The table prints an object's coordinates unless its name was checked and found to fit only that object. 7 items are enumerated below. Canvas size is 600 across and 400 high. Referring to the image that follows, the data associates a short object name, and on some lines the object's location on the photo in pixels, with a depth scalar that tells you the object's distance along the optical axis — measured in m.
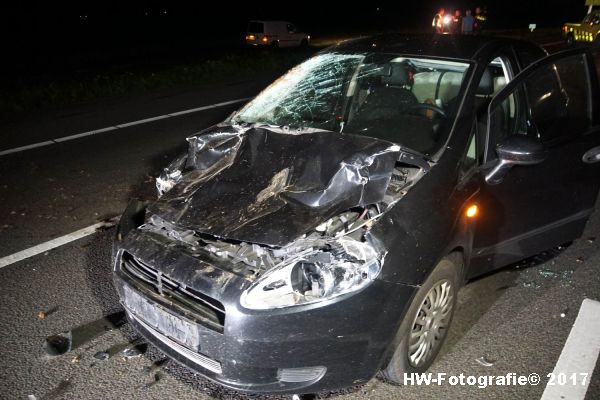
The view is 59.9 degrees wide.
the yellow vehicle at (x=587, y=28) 19.23
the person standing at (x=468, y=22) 16.02
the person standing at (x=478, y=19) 16.38
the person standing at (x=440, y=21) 15.91
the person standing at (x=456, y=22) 16.11
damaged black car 2.32
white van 25.17
